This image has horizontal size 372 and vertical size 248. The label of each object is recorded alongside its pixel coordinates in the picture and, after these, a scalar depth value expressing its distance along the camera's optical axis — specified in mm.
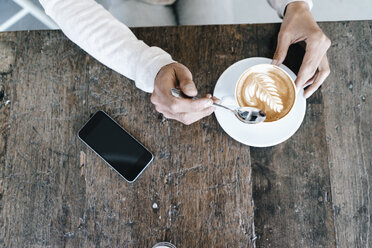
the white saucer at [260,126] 788
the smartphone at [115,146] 825
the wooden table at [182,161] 799
